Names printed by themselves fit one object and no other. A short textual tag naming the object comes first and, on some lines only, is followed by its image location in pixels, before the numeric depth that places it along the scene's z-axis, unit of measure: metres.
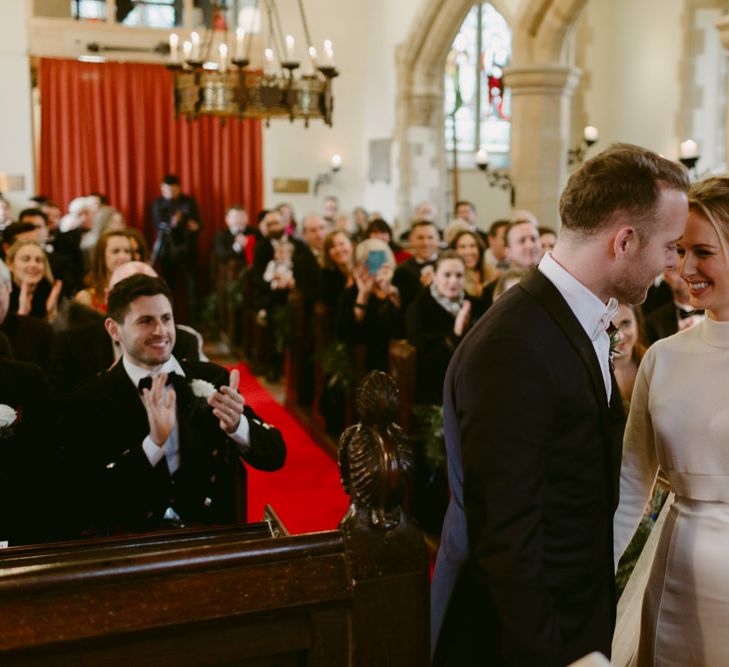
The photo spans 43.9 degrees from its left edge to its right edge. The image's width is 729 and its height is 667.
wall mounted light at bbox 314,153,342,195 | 11.55
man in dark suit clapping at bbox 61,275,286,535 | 2.39
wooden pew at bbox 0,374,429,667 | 1.02
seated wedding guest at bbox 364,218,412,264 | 7.16
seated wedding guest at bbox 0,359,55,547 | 2.15
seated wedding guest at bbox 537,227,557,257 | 5.81
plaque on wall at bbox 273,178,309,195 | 11.50
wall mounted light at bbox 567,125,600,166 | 8.30
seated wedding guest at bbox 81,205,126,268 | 7.30
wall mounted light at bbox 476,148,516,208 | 7.95
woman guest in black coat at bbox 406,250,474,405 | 4.20
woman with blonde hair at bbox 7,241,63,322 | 4.59
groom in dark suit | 1.34
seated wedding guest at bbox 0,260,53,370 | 3.68
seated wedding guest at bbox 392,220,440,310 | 5.77
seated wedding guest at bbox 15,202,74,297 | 5.67
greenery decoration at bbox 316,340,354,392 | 5.19
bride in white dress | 1.64
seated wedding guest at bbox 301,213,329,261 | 7.89
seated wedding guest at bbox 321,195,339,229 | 10.56
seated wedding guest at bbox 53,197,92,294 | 7.72
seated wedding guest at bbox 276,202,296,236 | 9.61
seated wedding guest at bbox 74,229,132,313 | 4.10
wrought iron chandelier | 6.20
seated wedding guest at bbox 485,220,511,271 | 6.13
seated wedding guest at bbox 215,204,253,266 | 9.59
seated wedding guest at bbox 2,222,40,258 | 5.59
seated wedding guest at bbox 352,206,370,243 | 9.76
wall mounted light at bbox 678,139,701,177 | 5.59
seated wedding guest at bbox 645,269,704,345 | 3.89
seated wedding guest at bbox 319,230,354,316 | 6.04
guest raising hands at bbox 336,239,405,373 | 5.04
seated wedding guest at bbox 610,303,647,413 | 3.00
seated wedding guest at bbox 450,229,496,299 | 5.54
